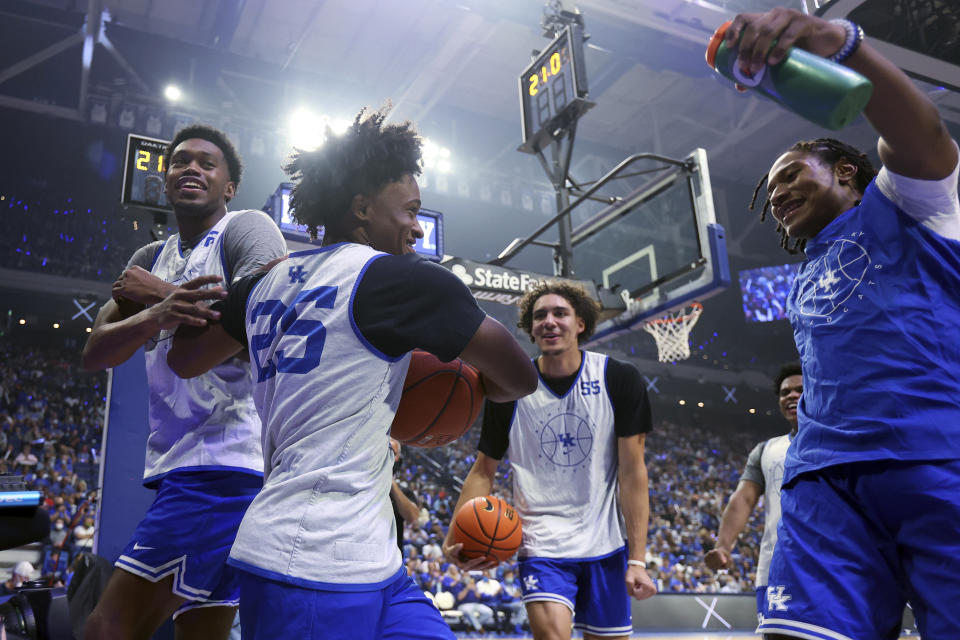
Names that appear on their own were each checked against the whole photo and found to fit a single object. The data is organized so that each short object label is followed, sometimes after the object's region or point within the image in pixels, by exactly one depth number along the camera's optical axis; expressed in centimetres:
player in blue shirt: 173
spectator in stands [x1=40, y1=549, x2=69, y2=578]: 1000
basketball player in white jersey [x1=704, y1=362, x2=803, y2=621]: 471
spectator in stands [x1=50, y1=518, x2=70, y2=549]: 1051
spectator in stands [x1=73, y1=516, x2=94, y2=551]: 1050
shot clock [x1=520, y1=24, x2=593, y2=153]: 864
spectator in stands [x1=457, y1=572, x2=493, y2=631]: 1030
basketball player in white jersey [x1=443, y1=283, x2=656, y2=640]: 334
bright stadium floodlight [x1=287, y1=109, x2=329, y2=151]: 1766
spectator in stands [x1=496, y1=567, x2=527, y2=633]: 1034
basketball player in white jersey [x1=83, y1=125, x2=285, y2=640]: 222
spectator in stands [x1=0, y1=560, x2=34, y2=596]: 804
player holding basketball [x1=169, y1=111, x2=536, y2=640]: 150
